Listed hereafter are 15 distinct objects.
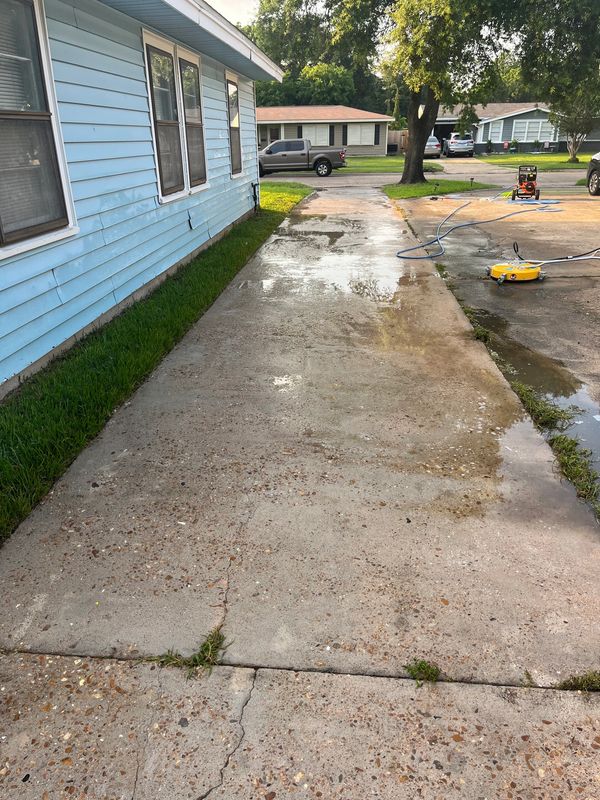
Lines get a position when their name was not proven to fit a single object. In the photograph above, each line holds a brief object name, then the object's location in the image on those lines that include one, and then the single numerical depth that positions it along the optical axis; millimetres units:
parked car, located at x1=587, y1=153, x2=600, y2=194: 16422
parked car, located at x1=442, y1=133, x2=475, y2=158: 41438
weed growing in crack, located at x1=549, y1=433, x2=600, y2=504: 3072
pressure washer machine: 15469
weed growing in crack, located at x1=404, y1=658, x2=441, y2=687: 2035
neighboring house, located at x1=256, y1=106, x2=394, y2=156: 39188
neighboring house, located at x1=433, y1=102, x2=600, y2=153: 46469
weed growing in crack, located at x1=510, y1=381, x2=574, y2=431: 3867
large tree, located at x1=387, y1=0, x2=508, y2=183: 15352
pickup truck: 27328
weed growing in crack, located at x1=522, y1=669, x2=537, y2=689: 2012
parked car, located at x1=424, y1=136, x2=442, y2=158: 40312
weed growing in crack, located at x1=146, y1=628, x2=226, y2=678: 2084
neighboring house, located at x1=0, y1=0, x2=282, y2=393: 4066
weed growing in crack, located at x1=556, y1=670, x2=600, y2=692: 1993
